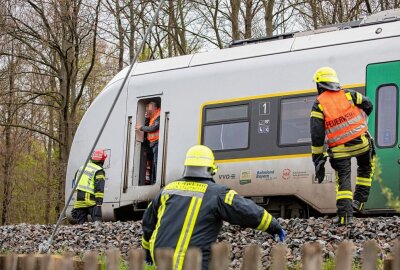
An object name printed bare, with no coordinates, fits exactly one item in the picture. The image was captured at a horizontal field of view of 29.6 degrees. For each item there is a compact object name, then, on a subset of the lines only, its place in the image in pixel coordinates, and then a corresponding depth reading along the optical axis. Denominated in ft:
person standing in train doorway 45.85
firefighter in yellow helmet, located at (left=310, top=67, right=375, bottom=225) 30.58
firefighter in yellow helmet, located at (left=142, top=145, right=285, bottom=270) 16.49
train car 36.83
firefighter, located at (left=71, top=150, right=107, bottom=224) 46.83
